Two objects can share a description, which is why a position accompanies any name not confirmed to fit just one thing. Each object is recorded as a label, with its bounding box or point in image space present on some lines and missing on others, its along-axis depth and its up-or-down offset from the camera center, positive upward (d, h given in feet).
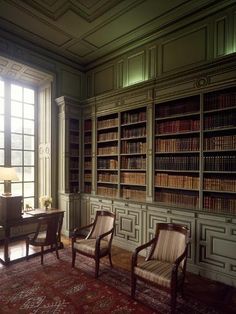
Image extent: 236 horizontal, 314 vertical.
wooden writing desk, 10.02 -3.19
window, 13.57 +1.28
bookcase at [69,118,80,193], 14.58 +0.05
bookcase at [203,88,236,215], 8.87 +0.21
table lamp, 10.59 -1.07
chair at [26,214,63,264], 10.11 -3.83
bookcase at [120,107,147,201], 11.85 +0.07
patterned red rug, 6.89 -4.82
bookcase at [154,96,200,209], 9.93 +0.15
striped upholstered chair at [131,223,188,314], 6.73 -3.75
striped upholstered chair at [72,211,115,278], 9.05 -3.84
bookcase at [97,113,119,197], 13.15 +0.01
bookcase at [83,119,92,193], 14.58 -0.01
